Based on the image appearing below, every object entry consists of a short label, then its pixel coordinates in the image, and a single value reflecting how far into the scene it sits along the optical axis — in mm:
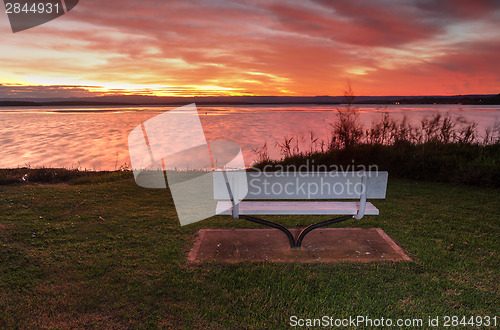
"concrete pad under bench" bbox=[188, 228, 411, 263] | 3590
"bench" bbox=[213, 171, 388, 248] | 3330
